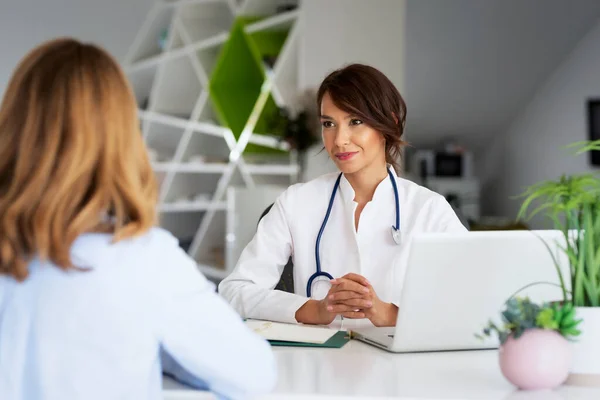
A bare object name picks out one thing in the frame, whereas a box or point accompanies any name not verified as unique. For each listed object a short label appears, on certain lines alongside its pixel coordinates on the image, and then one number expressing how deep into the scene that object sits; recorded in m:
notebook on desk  1.69
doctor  2.23
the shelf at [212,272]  6.14
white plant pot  1.44
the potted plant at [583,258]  1.42
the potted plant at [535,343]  1.33
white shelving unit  6.17
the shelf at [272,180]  6.23
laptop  1.54
